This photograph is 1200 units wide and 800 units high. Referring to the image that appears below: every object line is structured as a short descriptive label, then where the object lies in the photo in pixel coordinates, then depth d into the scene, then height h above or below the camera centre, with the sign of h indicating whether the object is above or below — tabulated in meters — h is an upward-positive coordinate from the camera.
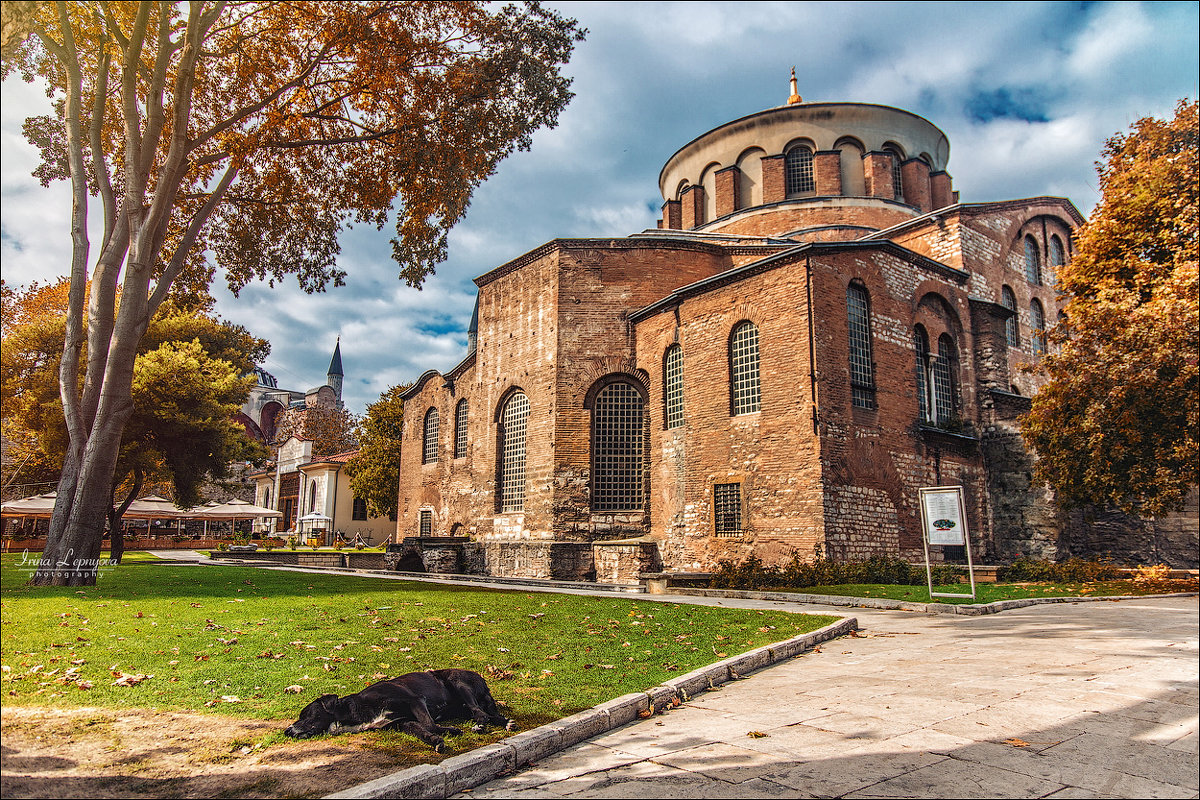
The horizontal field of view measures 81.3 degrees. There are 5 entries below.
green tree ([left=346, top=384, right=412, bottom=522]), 37.31 +2.78
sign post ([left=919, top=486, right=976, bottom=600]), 12.03 -0.17
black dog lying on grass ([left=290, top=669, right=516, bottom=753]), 3.90 -1.15
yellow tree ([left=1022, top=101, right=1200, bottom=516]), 15.10 +3.51
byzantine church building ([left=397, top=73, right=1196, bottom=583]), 17.89 +3.91
